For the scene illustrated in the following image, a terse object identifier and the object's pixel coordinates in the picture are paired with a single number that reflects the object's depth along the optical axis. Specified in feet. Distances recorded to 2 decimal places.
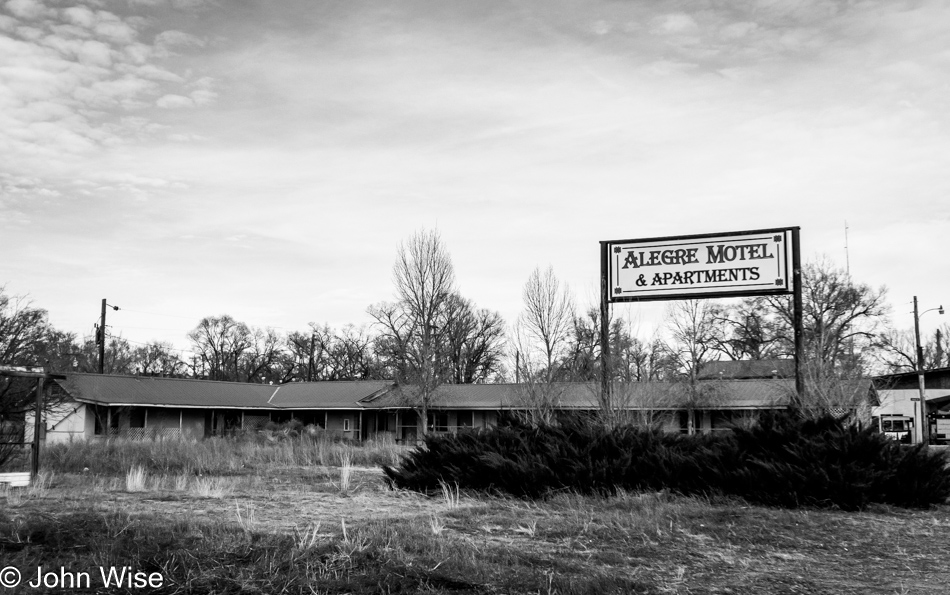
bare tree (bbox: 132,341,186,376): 266.16
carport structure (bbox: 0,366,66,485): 45.65
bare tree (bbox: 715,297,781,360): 184.85
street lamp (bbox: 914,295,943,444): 126.70
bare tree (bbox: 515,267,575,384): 122.49
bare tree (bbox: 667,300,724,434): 133.93
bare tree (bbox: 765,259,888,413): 86.58
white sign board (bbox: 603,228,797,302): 54.34
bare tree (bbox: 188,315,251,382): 263.29
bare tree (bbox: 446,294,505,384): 225.56
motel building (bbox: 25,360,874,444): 132.98
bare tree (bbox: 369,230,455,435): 142.31
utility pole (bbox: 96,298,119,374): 161.99
